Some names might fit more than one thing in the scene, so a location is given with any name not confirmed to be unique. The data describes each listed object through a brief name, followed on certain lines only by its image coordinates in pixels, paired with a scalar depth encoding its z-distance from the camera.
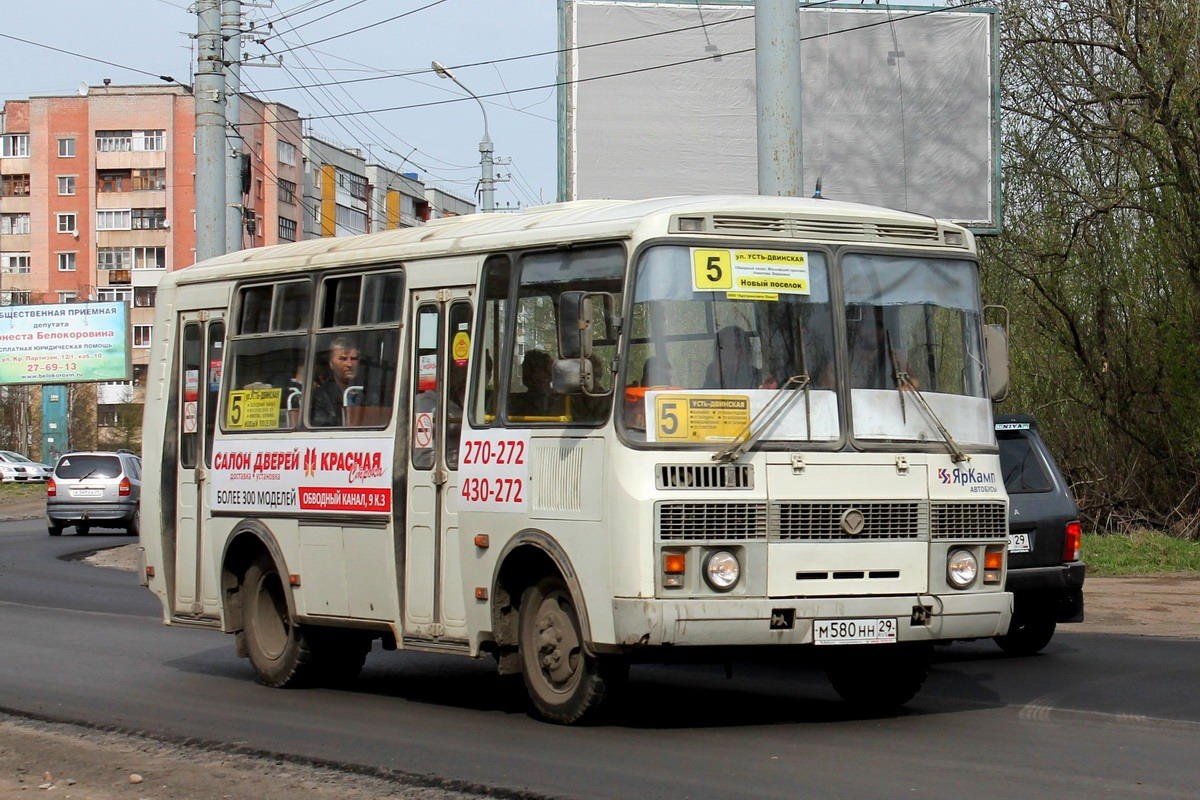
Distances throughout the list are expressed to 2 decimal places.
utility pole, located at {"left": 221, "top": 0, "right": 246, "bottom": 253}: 27.83
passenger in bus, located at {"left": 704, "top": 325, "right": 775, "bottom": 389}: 9.70
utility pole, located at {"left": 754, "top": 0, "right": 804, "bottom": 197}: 16.73
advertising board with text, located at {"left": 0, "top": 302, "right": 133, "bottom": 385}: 68.56
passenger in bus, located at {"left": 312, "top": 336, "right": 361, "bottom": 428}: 11.98
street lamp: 41.38
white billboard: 27.20
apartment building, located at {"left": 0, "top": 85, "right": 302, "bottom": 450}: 104.50
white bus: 9.55
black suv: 13.23
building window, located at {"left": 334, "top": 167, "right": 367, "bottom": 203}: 109.81
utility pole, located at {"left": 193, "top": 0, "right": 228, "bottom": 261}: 24.59
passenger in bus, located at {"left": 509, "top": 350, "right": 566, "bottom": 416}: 10.20
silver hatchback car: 39.00
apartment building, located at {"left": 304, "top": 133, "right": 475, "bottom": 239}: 108.56
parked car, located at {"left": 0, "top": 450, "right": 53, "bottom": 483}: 75.56
